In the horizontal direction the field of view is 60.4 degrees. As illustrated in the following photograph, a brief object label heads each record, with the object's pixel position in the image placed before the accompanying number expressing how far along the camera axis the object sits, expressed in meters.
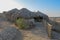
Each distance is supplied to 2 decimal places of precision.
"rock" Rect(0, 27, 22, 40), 4.23
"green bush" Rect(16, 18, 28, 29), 5.84
